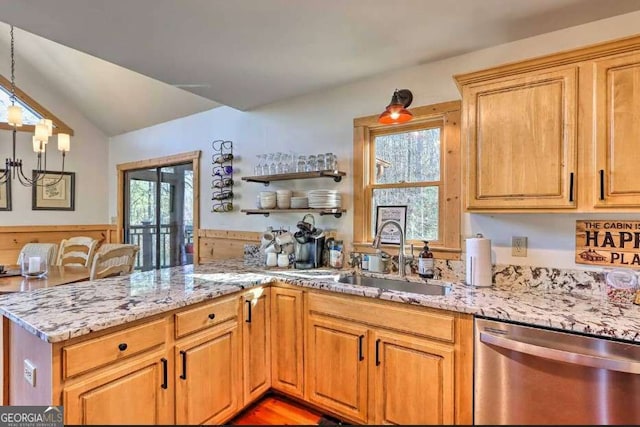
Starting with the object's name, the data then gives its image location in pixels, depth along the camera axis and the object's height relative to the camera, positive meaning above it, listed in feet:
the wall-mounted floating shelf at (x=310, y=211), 8.84 +0.06
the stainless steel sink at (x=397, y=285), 7.07 -1.55
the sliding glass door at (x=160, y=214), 13.73 -0.03
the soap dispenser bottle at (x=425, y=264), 7.43 -1.09
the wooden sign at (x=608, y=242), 5.83 -0.50
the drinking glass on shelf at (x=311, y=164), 8.96 +1.28
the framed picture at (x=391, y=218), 8.36 -0.14
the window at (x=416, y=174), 7.57 +0.95
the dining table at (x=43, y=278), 8.70 -1.83
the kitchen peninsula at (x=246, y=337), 4.53 -2.02
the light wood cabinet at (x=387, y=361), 5.51 -2.61
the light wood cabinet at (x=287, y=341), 7.23 -2.72
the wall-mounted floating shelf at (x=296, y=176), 8.68 +1.01
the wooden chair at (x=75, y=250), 12.54 -1.41
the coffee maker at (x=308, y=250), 8.89 -0.95
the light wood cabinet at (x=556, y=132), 5.16 +1.33
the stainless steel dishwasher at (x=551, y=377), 4.41 -2.25
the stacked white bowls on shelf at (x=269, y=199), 9.84 +0.41
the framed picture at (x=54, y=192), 15.15 +0.96
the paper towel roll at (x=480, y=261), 6.66 -0.91
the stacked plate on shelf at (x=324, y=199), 8.82 +0.37
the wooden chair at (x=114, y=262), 9.29 -1.37
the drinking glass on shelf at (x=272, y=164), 9.71 +1.39
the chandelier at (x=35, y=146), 9.37 +2.16
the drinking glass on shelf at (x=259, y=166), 10.06 +1.41
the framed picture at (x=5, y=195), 14.26 +0.75
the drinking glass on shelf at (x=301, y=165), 9.19 +1.29
